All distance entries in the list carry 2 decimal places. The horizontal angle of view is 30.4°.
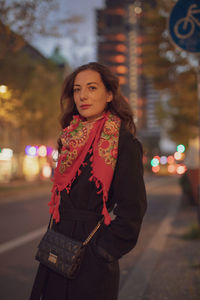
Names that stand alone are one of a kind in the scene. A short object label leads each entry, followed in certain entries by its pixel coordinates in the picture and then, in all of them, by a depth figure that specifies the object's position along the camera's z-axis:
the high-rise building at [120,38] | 131.31
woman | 1.83
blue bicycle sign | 4.04
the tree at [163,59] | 9.59
